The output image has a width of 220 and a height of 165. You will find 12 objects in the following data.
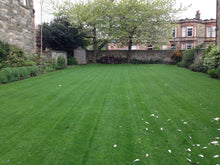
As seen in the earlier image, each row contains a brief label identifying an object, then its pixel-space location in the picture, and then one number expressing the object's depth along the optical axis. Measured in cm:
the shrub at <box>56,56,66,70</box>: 1506
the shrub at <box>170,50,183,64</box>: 1895
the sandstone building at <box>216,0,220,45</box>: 1262
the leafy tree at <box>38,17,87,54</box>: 1753
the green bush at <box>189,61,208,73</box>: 1143
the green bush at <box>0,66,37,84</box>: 787
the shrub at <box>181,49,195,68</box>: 1451
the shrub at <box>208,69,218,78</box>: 898
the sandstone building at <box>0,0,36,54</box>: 1103
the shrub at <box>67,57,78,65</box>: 1939
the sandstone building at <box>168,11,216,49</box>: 2964
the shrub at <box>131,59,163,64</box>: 2208
